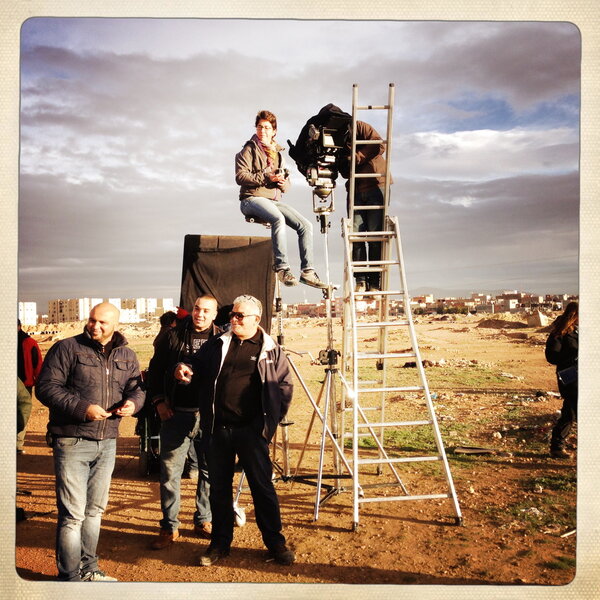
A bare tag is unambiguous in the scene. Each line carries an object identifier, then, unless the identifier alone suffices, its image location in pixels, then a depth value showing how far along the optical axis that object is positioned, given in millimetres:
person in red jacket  4536
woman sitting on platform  4367
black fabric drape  5312
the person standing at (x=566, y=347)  5164
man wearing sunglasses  3447
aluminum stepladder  3816
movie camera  4375
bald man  3031
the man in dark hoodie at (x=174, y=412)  3770
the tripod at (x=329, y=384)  4172
